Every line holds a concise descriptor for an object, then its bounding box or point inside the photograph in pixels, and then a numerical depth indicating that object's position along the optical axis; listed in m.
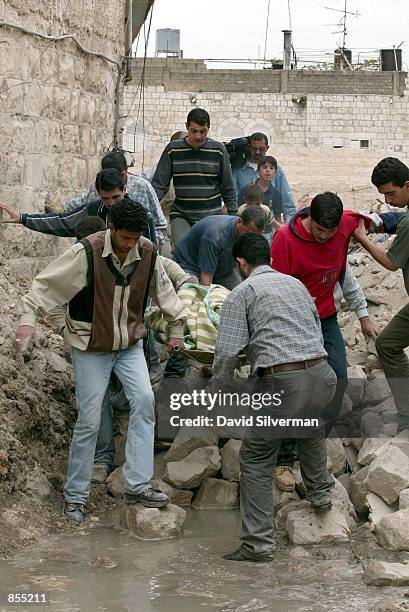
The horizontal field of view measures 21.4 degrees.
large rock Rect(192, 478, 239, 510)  7.19
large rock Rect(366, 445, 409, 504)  6.61
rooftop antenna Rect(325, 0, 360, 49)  37.38
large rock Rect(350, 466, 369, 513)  6.84
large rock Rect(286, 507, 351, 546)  6.30
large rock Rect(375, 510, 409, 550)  6.12
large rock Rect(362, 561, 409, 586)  5.54
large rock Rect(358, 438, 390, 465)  7.15
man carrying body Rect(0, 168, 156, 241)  7.21
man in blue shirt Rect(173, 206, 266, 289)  7.41
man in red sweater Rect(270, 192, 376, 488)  6.78
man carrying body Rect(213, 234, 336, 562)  6.01
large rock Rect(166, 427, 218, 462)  7.49
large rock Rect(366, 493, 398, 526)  6.56
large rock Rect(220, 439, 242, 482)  7.29
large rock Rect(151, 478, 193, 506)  7.16
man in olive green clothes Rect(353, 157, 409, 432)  7.00
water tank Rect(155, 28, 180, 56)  39.14
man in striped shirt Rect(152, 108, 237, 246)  9.10
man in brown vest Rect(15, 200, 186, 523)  6.26
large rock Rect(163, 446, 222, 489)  7.17
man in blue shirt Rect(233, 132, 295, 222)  10.34
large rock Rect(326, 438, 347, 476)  7.43
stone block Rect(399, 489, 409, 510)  6.45
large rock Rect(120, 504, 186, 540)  6.41
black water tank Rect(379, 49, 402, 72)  36.72
